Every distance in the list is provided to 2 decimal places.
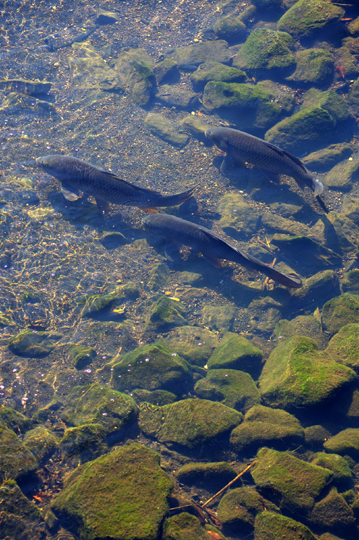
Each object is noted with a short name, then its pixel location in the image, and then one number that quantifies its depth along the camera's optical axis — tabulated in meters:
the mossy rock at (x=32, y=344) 5.50
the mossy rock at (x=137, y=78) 9.59
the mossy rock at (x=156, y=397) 5.20
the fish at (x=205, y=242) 6.32
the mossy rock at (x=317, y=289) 6.79
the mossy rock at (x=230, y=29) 11.15
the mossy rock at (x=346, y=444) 4.36
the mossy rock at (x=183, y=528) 3.35
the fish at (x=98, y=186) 6.64
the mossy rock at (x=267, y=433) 4.45
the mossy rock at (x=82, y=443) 4.29
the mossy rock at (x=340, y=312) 5.79
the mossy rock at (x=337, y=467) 4.08
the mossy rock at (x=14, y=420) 4.39
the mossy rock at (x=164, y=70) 10.38
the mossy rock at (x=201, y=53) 10.84
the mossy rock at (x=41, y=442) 4.26
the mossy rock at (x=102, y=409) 4.57
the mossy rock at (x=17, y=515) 3.50
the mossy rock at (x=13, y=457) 3.72
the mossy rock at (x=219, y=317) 6.71
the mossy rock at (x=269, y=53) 9.32
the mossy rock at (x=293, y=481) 3.77
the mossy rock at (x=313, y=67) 9.09
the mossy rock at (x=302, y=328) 6.07
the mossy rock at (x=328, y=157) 8.45
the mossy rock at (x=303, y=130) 8.20
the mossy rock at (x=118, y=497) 3.26
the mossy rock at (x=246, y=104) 8.73
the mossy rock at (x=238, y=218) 7.65
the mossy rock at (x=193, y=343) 6.03
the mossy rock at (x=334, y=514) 3.74
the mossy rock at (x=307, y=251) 7.07
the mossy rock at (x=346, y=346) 5.01
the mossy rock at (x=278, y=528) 3.40
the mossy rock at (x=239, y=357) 5.62
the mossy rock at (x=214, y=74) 9.41
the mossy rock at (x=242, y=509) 3.86
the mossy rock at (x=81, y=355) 5.50
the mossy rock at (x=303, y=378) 4.54
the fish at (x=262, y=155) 7.14
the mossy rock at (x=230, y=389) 5.16
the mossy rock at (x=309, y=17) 9.35
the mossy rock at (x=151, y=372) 5.33
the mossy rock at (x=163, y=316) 6.25
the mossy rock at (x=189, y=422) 4.49
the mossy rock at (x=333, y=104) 8.45
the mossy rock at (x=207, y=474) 4.21
